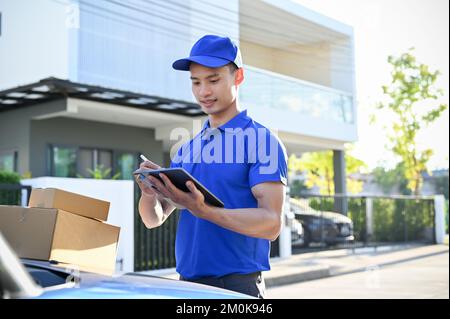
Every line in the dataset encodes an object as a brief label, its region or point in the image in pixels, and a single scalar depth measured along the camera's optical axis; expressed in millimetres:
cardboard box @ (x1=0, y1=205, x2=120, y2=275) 2293
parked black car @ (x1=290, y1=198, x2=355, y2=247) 17344
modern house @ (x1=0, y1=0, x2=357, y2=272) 13211
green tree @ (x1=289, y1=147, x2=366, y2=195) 32312
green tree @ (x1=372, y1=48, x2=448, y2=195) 27766
